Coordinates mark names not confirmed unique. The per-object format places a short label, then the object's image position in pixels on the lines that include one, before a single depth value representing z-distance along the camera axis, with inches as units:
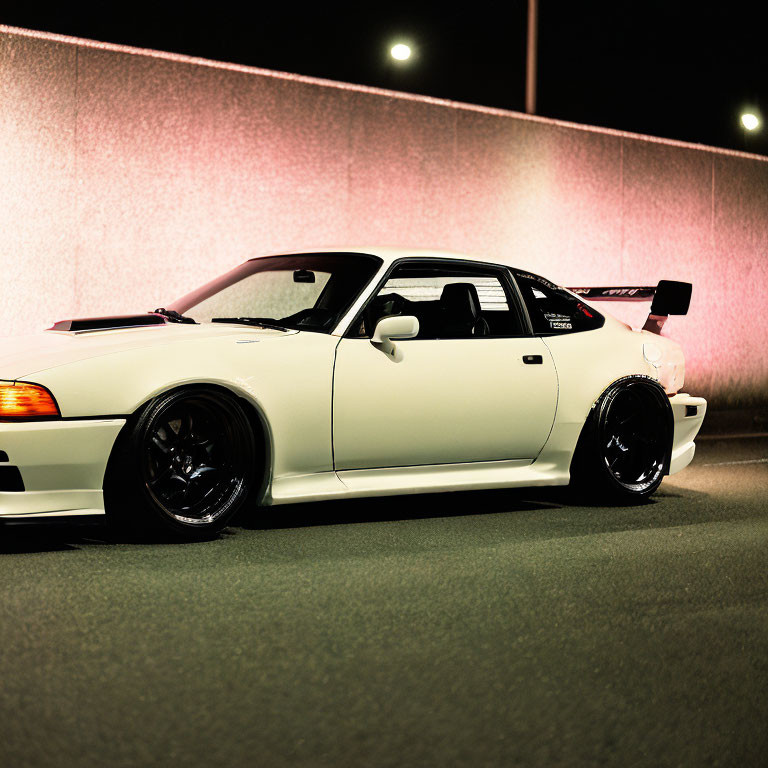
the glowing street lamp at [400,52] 489.1
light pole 529.7
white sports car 212.5
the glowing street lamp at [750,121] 615.8
